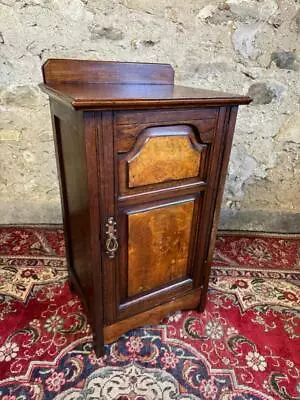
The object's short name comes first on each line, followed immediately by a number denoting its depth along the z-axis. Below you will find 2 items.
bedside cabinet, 0.79
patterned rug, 1.00
